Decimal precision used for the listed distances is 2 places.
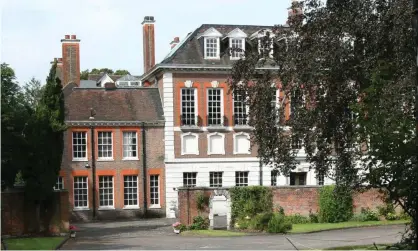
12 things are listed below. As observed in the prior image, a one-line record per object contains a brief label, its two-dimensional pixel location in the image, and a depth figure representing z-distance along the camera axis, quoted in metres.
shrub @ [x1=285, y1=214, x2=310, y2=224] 35.58
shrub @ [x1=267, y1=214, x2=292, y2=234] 31.75
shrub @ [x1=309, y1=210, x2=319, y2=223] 36.00
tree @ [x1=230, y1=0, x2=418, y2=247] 18.33
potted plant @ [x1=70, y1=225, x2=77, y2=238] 31.83
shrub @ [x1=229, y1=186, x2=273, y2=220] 34.16
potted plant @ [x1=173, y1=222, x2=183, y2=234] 33.20
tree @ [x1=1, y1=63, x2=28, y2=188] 28.94
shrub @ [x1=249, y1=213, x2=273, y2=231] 32.66
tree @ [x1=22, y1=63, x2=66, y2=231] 30.78
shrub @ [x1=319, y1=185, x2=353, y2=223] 35.84
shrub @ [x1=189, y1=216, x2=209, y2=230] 33.78
